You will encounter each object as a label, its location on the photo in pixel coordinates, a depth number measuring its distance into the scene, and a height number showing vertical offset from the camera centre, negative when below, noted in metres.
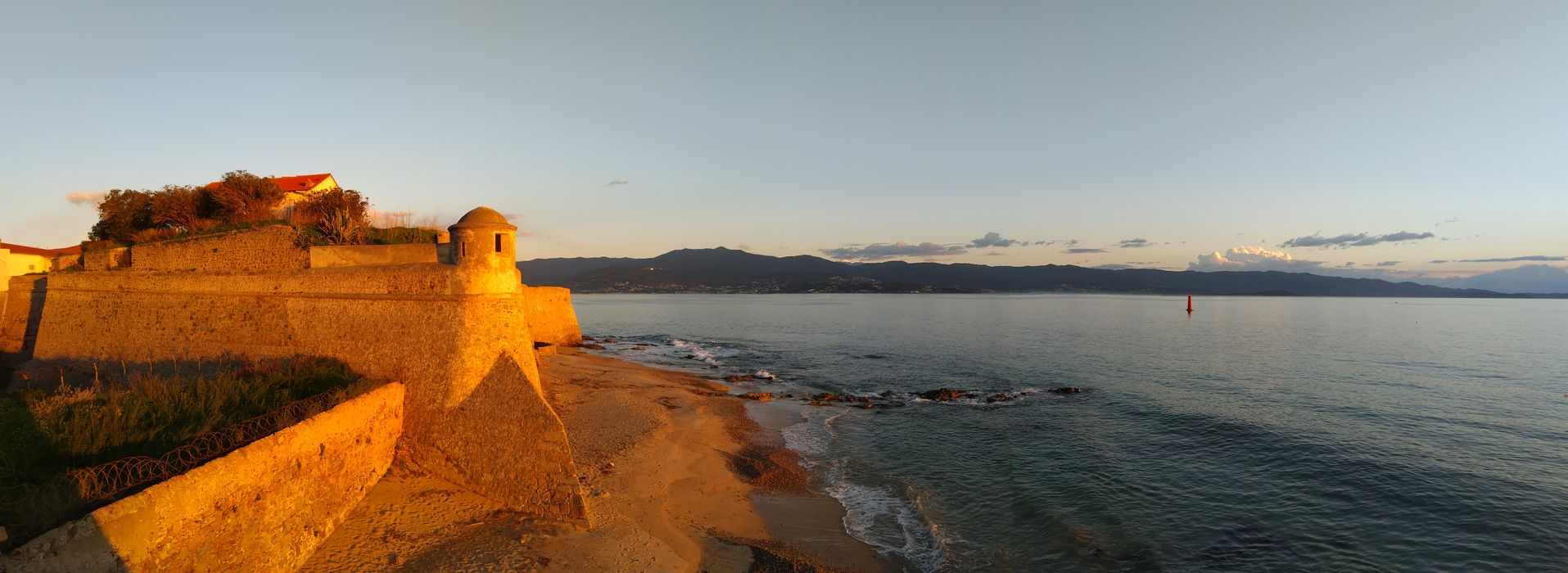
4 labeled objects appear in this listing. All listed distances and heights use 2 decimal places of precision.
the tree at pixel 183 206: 23.42 +2.74
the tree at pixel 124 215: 23.62 +2.41
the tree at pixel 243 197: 22.72 +3.04
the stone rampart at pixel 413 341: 12.99 -1.81
